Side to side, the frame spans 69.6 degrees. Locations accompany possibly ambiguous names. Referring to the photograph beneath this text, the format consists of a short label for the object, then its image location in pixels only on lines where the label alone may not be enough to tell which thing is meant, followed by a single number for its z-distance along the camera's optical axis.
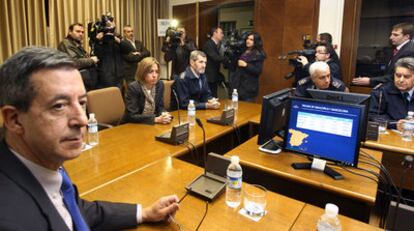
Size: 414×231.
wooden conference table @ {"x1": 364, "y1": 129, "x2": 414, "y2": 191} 2.02
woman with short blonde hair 2.58
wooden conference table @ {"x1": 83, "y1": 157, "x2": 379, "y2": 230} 1.12
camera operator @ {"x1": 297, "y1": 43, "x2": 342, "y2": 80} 3.51
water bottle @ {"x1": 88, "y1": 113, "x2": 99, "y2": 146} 1.97
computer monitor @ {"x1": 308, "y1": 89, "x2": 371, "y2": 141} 1.75
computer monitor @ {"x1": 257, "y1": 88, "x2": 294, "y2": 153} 1.80
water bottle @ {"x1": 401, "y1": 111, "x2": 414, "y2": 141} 2.19
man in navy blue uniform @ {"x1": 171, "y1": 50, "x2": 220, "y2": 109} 3.01
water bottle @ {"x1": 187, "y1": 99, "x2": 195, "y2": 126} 2.45
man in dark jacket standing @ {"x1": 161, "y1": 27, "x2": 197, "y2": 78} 4.78
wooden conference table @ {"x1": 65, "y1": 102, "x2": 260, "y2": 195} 1.51
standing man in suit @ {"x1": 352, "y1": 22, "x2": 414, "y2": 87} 3.19
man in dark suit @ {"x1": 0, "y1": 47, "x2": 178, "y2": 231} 0.68
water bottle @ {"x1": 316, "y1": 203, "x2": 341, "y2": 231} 1.06
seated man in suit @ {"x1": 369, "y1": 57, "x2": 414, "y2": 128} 2.50
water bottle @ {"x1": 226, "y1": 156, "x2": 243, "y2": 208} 1.27
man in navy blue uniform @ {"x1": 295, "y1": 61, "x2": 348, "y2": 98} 2.58
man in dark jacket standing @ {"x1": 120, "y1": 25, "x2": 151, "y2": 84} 4.45
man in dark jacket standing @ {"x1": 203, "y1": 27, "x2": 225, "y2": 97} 4.51
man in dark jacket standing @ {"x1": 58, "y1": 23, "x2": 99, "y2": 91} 3.74
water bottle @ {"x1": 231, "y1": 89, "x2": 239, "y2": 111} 3.06
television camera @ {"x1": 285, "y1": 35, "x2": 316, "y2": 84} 3.73
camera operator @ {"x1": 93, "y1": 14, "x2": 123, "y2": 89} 3.99
